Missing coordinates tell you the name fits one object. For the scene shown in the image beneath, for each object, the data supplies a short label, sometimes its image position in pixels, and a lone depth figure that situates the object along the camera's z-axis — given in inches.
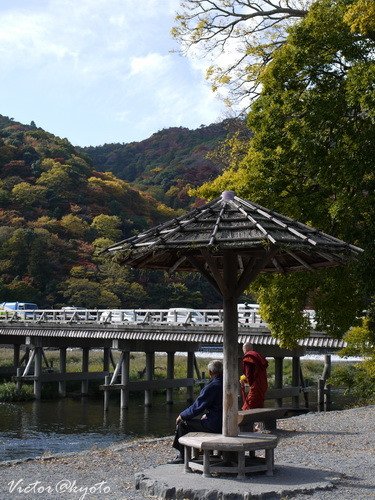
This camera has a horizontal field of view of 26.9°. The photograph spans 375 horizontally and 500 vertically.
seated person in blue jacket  406.6
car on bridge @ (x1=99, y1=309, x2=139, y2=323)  1466.5
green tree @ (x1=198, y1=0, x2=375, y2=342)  732.7
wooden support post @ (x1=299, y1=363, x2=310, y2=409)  1290.4
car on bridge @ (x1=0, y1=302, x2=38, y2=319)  1756.9
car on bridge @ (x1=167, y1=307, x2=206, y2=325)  1319.8
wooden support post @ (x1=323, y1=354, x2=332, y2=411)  1245.7
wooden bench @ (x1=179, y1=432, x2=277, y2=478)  376.5
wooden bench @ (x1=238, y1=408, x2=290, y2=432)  488.4
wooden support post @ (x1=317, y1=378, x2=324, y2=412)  1215.5
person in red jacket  533.3
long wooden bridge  1184.8
